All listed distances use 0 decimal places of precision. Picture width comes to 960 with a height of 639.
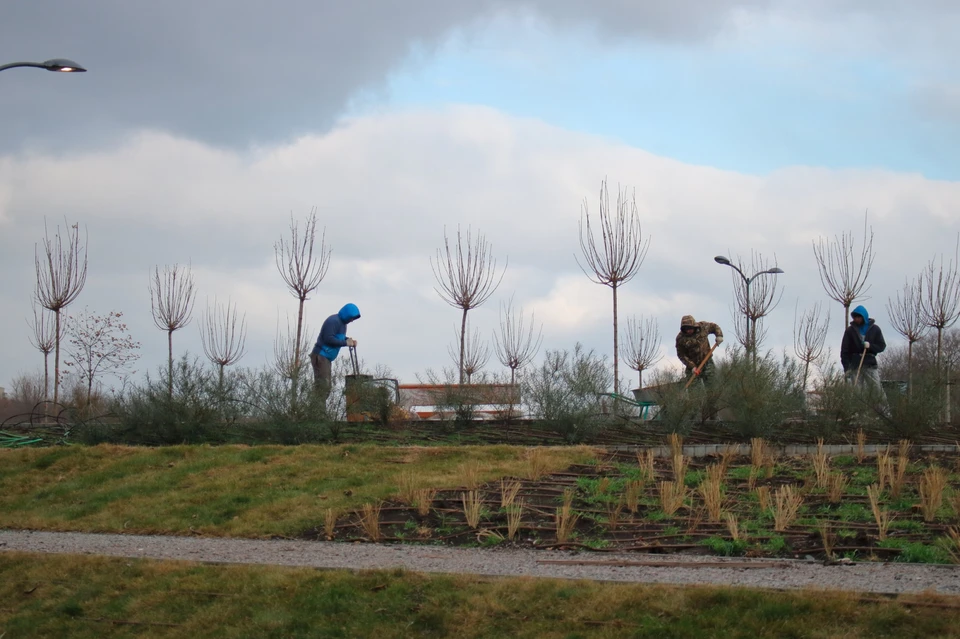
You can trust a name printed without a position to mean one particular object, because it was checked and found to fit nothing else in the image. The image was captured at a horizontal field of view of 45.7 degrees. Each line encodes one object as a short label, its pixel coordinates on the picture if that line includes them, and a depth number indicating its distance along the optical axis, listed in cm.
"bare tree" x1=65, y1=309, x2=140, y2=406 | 3195
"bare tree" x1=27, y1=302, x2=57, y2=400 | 3086
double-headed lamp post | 3044
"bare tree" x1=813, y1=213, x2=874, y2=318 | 2888
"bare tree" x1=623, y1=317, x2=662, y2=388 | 3569
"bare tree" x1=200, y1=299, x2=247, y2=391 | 2975
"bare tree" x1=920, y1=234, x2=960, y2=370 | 2900
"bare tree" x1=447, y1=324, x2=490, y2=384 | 2868
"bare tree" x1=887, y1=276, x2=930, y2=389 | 3028
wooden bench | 1716
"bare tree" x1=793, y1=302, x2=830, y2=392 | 3497
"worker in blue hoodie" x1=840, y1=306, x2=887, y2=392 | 1966
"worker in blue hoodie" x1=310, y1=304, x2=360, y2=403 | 1834
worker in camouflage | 1933
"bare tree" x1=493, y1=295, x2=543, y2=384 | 3008
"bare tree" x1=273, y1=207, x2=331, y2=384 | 2603
